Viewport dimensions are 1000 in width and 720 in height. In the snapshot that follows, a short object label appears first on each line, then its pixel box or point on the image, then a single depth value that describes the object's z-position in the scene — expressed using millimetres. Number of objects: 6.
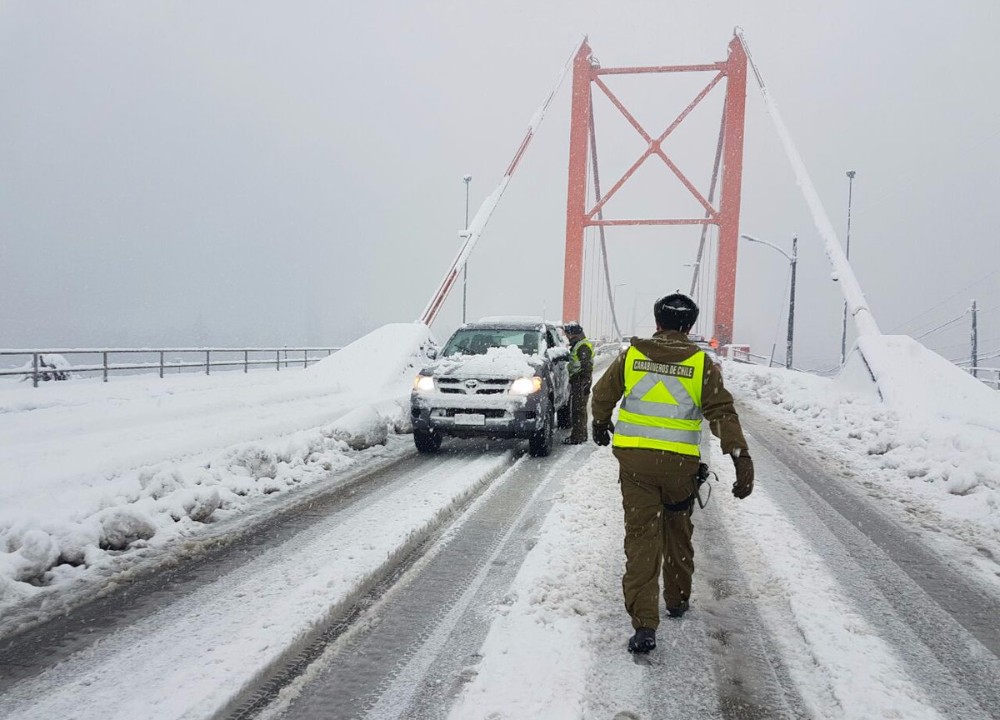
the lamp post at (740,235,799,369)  32156
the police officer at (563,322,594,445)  9922
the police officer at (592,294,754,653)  3369
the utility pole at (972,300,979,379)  28577
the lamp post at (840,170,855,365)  36781
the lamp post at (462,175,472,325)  35625
